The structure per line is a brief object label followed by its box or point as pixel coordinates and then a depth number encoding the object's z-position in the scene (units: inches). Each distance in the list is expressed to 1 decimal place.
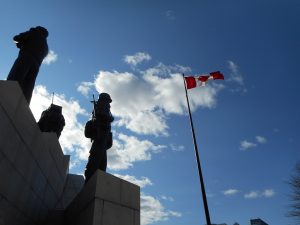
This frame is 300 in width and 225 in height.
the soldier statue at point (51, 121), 586.9
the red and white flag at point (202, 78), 665.0
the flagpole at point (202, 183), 443.2
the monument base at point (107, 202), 326.6
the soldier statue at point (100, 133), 460.4
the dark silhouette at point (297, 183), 935.4
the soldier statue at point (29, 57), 430.9
